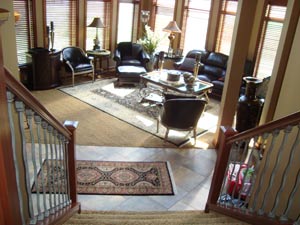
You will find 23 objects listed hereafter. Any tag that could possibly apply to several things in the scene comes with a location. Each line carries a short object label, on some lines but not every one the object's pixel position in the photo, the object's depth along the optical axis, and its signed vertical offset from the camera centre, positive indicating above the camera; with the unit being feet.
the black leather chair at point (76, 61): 26.30 -5.38
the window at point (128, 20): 30.60 -2.05
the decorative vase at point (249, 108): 17.97 -5.34
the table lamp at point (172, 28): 27.32 -2.11
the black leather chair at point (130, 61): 27.17 -5.36
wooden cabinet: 24.40 -5.53
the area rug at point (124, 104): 20.52 -7.44
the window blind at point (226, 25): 26.25 -1.53
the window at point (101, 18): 28.37 -1.93
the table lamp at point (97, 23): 27.55 -2.24
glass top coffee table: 22.15 -5.47
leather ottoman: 27.02 -5.98
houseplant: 29.53 -3.64
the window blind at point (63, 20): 25.71 -2.15
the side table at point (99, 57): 28.30 -5.42
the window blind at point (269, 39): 23.52 -2.09
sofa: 25.77 -4.93
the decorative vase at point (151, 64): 30.43 -5.86
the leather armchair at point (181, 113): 17.72 -5.87
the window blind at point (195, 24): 28.17 -1.74
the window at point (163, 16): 30.25 -1.34
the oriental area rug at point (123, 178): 14.56 -8.09
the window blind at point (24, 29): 23.68 -2.84
